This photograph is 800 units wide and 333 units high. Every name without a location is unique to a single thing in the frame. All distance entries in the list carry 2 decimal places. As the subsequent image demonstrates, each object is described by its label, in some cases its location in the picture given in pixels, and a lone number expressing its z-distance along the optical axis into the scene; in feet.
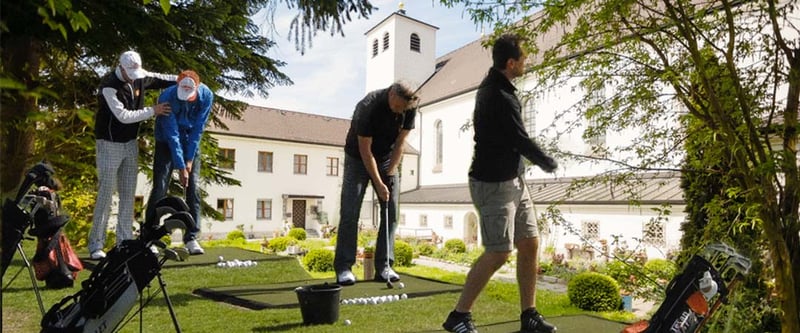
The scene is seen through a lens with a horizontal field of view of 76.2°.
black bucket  8.61
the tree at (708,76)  8.40
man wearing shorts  6.24
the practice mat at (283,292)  9.98
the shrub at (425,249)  38.75
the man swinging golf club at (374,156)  7.66
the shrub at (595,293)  20.11
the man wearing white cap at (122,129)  6.79
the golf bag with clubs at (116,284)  4.92
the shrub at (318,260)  23.90
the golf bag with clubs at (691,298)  6.00
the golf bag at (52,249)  6.05
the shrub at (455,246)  38.05
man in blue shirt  7.10
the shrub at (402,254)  29.48
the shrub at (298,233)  42.88
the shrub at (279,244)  36.88
